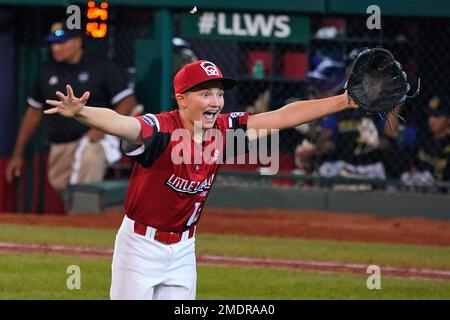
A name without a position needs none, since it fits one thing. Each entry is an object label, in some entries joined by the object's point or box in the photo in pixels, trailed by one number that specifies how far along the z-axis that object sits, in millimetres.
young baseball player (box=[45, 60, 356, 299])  6066
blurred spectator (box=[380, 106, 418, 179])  13195
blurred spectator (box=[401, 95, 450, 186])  12945
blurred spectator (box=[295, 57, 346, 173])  13188
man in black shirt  12516
